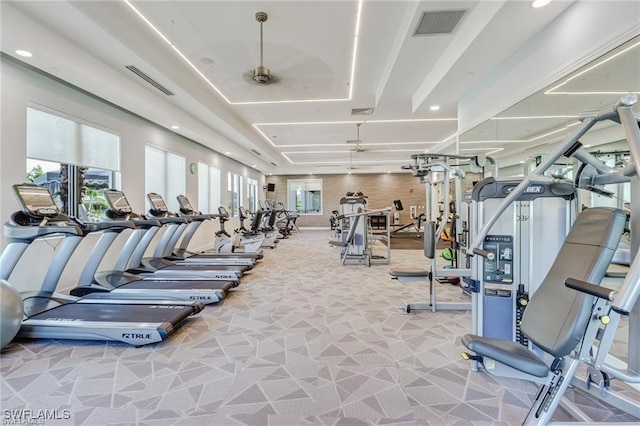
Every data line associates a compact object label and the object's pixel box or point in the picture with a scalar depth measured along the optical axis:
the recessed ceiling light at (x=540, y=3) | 2.88
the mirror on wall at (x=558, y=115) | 2.46
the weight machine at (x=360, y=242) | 6.61
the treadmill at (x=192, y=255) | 5.60
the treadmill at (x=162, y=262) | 4.57
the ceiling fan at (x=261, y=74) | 4.13
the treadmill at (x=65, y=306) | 2.82
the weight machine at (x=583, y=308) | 1.48
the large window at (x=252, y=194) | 13.89
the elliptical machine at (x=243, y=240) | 7.90
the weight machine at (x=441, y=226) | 3.66
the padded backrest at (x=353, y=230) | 6.52
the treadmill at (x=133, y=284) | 3.94
